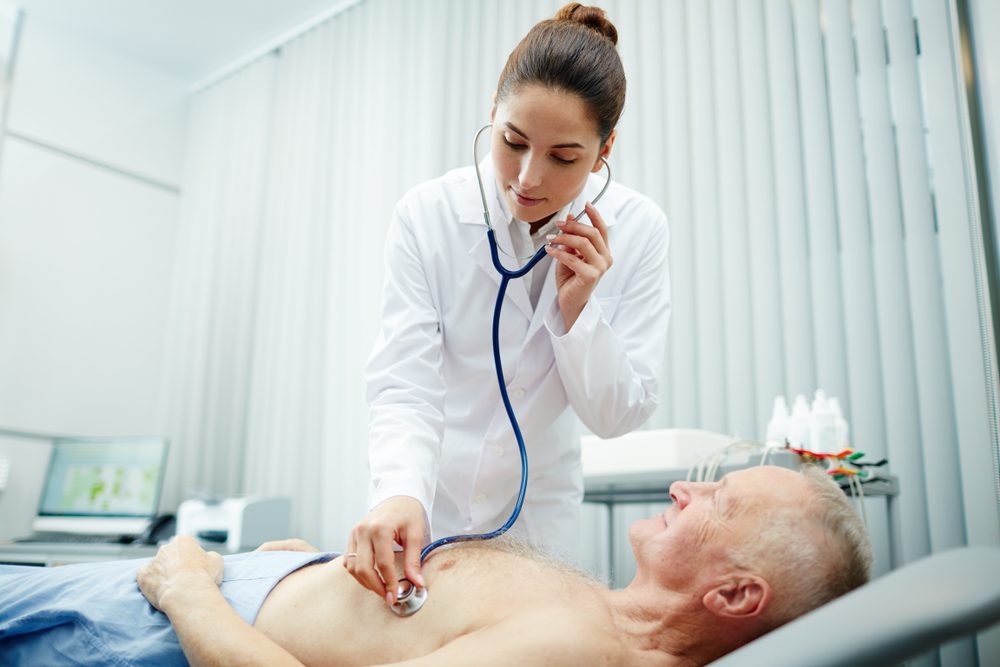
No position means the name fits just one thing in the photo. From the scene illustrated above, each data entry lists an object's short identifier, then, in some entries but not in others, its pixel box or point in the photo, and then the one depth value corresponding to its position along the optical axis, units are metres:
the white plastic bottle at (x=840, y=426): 2.18
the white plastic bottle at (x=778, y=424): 2.31
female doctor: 1.27
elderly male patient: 1.07
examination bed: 0.66
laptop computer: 3.34
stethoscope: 1.08
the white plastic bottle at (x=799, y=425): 2.24
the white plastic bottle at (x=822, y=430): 2.19
